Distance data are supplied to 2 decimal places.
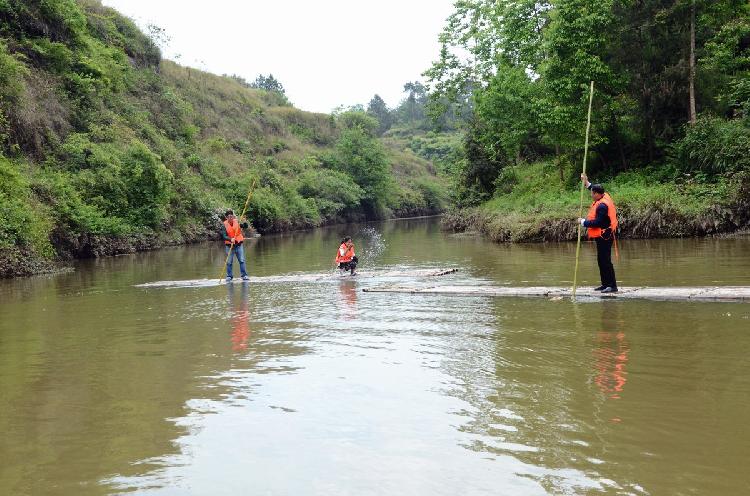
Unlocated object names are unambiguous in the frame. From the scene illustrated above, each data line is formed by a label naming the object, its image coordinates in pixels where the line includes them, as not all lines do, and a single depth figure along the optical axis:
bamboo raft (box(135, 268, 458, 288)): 17.14
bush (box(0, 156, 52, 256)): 21.09
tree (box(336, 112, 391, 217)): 70.94
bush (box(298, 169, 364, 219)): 60.74
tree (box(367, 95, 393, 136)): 138.75
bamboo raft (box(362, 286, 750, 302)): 10.33
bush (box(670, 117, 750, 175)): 23.08
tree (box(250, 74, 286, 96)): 112.79
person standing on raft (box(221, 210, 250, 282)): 17.84
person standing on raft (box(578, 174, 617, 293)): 11.67
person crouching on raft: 17.78
